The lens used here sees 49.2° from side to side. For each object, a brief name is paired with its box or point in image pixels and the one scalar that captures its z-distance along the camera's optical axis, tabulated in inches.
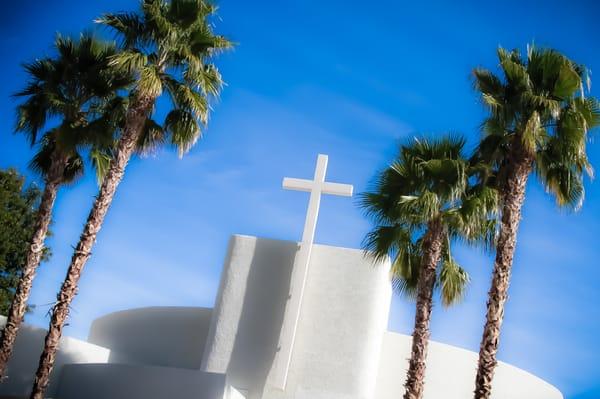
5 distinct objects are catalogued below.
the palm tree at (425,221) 495.8
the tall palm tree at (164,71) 536.1
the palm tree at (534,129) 486.9
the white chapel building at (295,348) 578.9
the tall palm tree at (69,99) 575.8
